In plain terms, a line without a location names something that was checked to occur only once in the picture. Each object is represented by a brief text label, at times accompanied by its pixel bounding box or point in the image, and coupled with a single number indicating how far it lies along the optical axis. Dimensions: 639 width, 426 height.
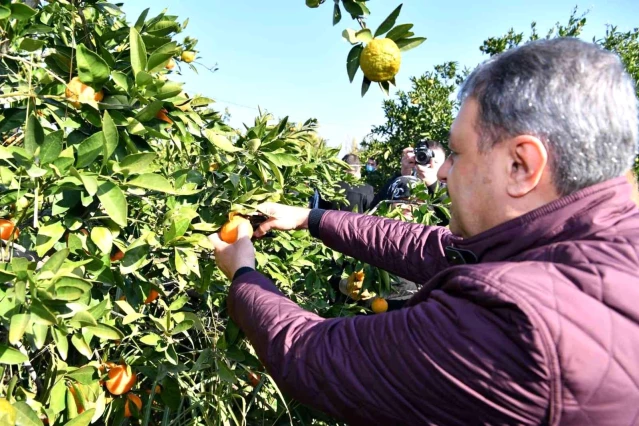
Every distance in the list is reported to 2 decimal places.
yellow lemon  1.26
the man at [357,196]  3.70
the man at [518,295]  0.67
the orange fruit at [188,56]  2.42
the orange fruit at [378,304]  2.00
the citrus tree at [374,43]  1.26
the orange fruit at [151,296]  1.38
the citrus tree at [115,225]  1.03
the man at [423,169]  2.67
